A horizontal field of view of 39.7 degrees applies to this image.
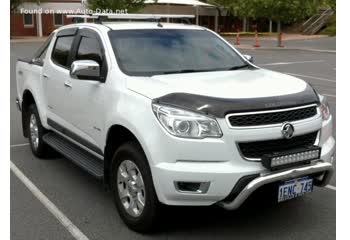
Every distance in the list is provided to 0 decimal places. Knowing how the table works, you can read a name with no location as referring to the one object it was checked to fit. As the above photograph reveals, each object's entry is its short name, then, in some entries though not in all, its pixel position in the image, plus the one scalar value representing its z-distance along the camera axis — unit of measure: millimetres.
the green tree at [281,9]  29250
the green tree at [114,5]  39250
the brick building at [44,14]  42281
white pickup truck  3684
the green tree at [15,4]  37938
